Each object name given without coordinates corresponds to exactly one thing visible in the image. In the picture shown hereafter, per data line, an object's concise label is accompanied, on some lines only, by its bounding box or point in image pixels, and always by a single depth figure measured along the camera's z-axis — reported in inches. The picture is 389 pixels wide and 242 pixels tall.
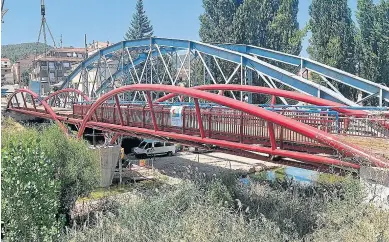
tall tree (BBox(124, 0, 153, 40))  2732.0
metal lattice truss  824.3
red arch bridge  435.2
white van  1262.3
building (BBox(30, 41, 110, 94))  3320.9
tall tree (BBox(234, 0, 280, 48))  1628.9
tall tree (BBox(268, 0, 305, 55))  1745.8
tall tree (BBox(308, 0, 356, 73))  1380.4
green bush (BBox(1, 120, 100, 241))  483.5
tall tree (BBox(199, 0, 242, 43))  1681.3
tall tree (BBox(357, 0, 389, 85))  1328.7
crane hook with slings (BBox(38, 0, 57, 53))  1943.9
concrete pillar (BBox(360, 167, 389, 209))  389.1
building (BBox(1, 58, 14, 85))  4209.6
